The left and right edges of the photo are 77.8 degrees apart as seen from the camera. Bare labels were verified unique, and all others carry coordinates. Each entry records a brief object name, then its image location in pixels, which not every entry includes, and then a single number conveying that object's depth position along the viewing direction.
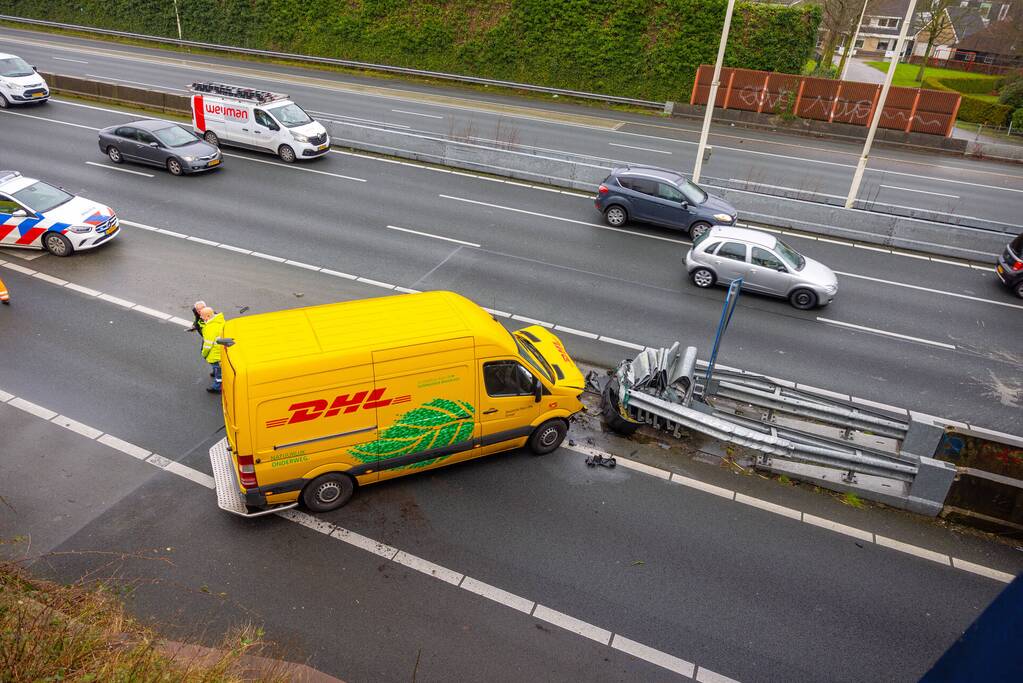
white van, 22.47
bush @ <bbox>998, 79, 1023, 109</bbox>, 37.69
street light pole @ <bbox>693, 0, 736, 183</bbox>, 19.98
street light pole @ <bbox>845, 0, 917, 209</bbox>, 19.39
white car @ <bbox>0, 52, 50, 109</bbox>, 26.25
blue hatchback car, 18.12
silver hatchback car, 14.69
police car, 14.81
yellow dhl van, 7.52
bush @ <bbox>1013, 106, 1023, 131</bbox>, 35.56
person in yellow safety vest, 9.88
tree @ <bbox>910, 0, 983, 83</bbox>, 43.41
